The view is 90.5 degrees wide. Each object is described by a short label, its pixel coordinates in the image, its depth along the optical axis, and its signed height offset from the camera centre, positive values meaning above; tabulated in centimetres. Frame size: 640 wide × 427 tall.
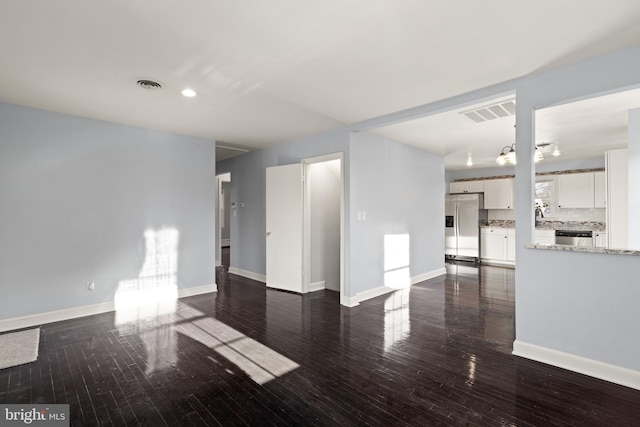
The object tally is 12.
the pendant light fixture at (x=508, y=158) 403 +73
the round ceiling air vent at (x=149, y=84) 290 +123
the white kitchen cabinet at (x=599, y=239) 639 -53
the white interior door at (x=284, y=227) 502 -20
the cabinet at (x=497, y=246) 736 -77
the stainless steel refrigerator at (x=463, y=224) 784 -27
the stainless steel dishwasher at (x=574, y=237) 653 -51
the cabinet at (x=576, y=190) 658 +49
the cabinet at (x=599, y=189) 640 +48
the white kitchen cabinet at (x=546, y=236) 682 -50
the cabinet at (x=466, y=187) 820 +72
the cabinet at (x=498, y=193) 768 +50
